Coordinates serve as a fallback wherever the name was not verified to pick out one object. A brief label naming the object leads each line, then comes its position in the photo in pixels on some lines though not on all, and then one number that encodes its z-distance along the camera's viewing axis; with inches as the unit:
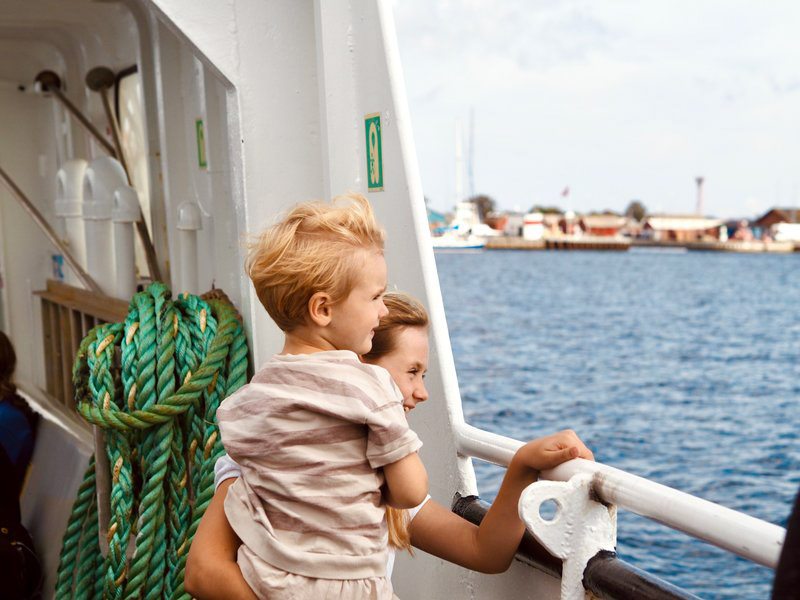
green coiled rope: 90.1
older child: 57.7
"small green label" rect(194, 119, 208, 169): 109.0
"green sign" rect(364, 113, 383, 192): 91.3
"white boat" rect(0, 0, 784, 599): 60.0
